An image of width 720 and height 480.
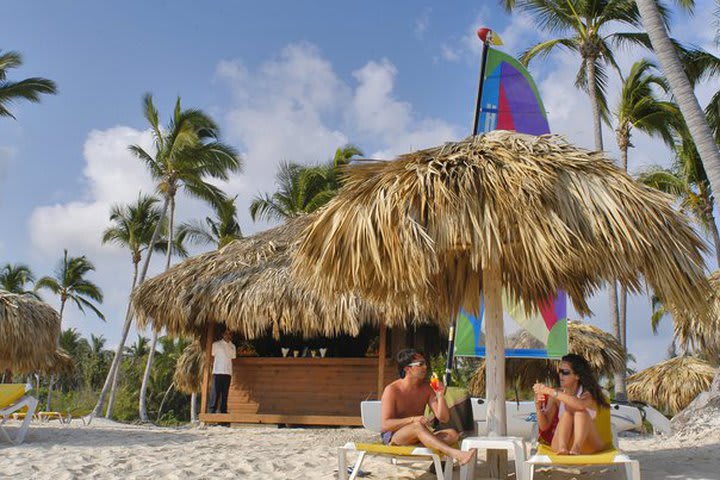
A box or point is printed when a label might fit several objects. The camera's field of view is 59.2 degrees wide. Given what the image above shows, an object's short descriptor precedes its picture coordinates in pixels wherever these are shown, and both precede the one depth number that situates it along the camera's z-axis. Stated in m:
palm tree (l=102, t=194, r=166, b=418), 24.44
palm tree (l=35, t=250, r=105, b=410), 30.41
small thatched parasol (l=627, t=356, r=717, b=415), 15.02
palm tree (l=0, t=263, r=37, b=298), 31.52
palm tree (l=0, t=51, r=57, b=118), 14.44
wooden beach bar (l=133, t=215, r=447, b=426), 9.45
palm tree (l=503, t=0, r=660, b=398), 13.80
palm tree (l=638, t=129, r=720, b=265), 18.00
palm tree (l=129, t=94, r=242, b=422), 18.47
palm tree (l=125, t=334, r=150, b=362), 38.44
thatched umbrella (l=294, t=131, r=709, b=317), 3.82
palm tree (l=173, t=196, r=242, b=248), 24.66
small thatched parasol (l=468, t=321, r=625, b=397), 11.91
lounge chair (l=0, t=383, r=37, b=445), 6.98
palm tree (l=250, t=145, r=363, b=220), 20.78
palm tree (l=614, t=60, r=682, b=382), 15.64
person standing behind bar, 9.66
